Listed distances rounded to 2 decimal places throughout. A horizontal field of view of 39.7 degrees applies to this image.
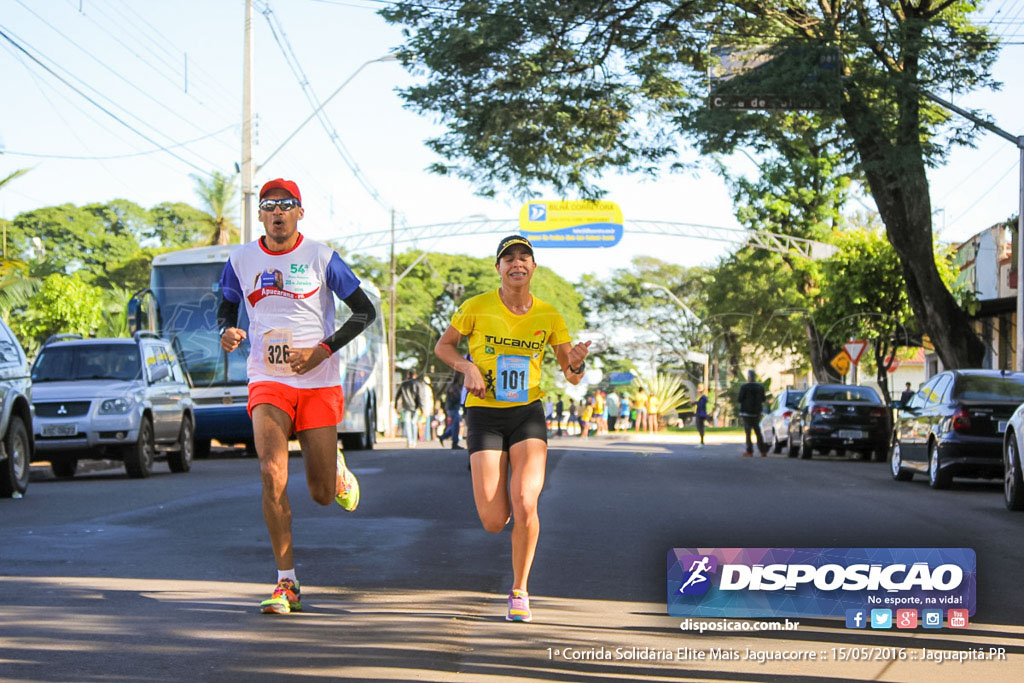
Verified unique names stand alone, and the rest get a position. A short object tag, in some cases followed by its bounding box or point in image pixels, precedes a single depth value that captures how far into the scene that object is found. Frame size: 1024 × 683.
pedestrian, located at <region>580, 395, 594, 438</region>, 44.27
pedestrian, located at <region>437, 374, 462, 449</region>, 26.61
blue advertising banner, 38.22
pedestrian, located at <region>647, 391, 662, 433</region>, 50.81
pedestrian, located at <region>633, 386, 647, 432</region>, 49.85
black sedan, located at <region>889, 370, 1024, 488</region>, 16.69
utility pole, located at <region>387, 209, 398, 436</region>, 51.91
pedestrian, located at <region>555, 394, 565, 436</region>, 49.01
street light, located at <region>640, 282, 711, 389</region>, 68.06
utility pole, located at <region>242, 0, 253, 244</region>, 30.48
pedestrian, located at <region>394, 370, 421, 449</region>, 35.47
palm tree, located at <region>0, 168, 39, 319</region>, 26.08
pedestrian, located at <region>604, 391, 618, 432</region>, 50.34
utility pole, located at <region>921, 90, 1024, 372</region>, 22.11
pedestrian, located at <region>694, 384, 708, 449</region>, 37.97
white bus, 25.72
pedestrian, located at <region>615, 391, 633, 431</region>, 50.97
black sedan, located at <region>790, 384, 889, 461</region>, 26.39
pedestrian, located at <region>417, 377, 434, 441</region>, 36.34
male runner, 6.97
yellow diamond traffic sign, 39.51
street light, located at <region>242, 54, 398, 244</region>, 29.67
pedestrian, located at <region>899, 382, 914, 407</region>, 18.91
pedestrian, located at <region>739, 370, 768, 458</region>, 27.73
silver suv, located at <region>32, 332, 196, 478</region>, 17.77
